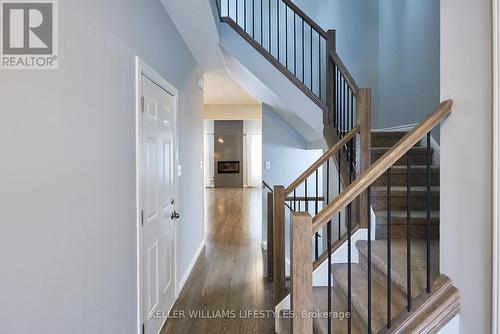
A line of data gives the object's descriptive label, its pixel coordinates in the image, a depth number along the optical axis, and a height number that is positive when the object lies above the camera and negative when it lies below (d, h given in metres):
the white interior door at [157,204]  2.08 -0.32
